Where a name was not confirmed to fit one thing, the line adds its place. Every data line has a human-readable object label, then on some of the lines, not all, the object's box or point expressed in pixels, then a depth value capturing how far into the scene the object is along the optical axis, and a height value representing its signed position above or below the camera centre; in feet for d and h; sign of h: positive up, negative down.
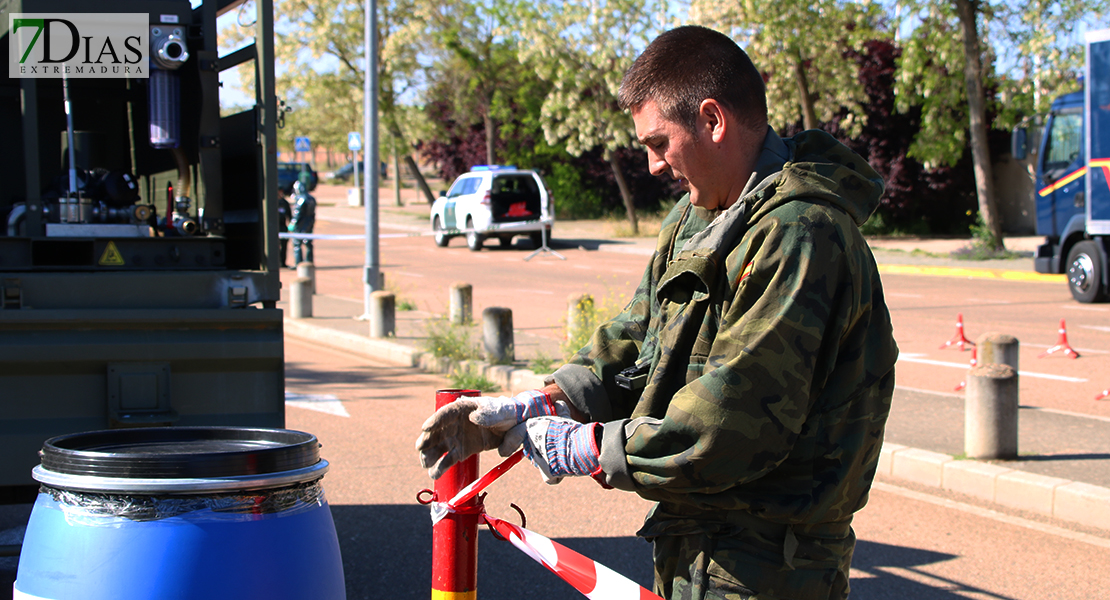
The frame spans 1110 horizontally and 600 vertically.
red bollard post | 7.71 -2.46
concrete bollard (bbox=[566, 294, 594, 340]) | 29.43 -2.58
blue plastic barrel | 6.97 -2.14
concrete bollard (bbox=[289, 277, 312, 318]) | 42.68 -2.96
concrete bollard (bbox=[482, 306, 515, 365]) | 30.14 -3.24
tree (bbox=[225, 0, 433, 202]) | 125.08 +22.77
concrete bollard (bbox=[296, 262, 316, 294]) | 49.90 -2.04
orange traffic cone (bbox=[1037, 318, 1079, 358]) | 31.94 -4.00
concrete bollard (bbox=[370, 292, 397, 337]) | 36.69 -3.19
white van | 82.74 +1.91
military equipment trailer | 12.56 -0.18
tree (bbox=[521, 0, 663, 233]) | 94.02 +16.40
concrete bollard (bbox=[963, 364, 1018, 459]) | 18.99 -3.70
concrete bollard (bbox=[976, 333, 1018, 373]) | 23.16 -2.90
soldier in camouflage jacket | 5.82 -0.92
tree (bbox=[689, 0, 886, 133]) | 73.10 +13.88
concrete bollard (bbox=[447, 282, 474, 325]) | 37.60 -2.90
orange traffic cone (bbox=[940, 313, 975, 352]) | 33.60 -3.90
